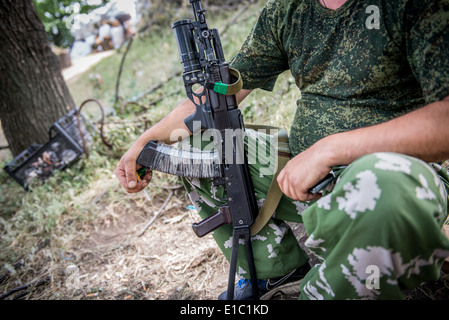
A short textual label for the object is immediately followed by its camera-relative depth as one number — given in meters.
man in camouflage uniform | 0.91
